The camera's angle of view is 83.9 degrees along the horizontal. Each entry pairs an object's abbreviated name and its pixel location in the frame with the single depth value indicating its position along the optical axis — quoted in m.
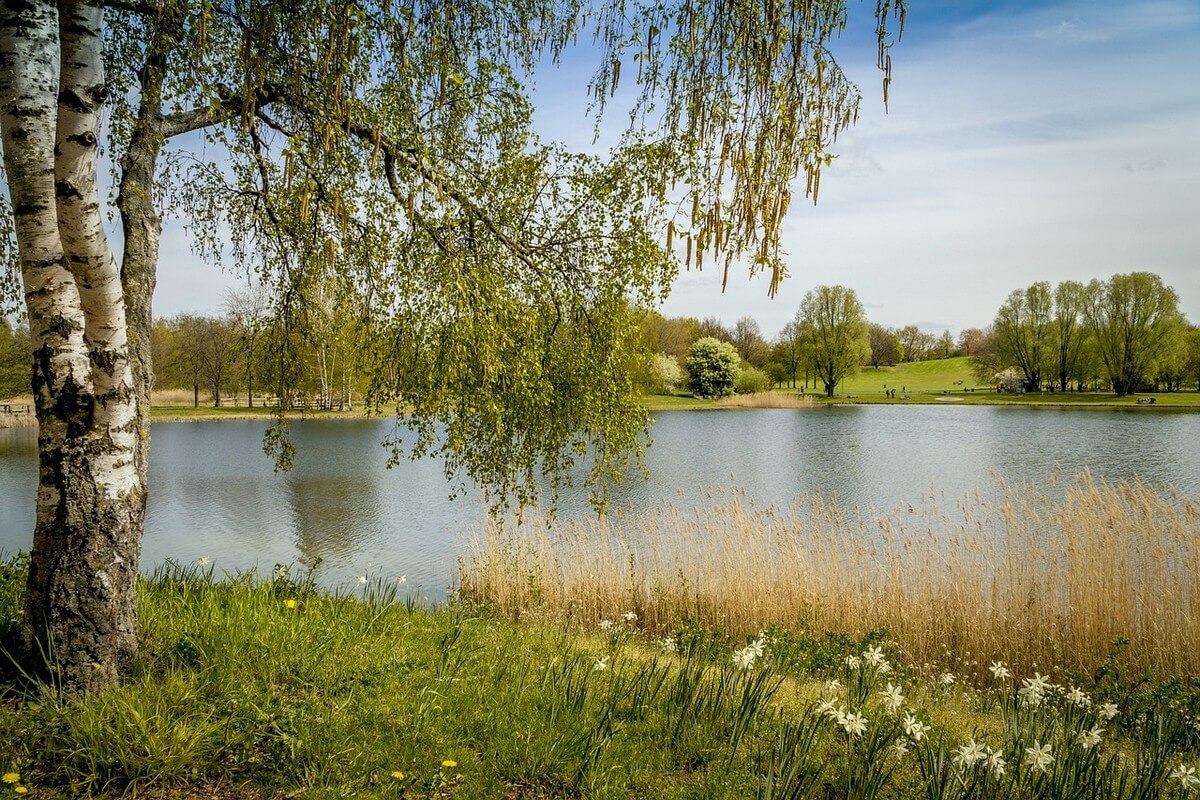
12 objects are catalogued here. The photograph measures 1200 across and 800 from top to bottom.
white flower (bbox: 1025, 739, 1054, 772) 2.76
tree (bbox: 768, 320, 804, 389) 69.94
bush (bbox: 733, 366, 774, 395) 65.62
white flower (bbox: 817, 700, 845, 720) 3.07
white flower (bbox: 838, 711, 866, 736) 3.00
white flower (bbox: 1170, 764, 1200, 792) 2.81
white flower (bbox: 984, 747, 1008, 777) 2.77
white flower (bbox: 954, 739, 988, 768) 2.70
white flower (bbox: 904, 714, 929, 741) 3.02
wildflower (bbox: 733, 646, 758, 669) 3.82
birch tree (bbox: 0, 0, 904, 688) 2.95
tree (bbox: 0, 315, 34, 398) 33.47
